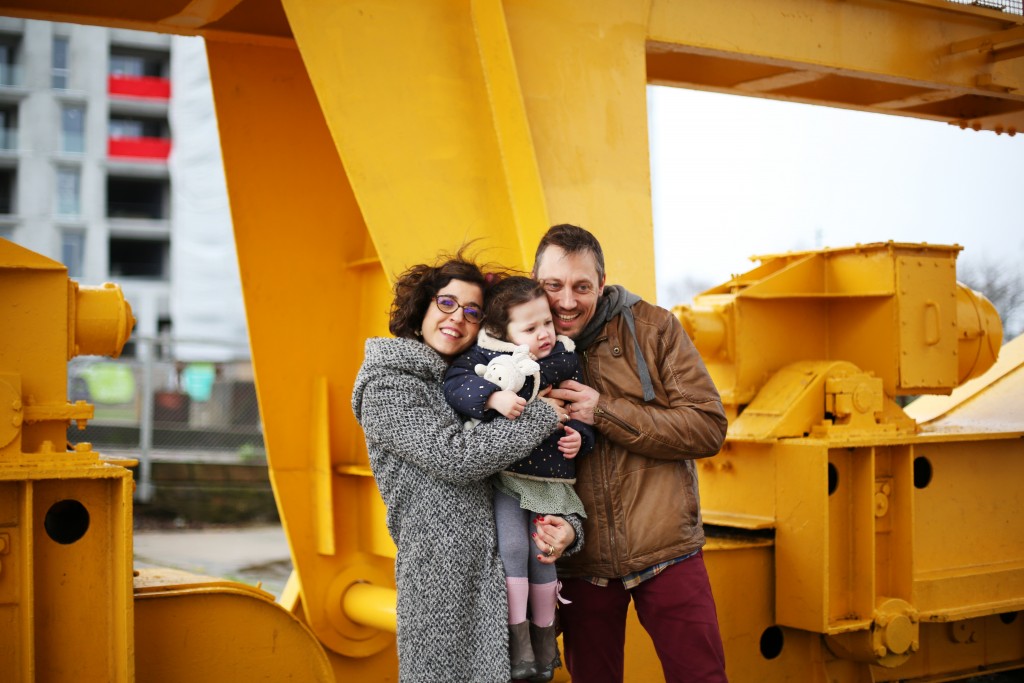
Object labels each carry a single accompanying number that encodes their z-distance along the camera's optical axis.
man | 3.32
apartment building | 30.30
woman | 2.93
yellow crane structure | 3.45
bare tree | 14.69
